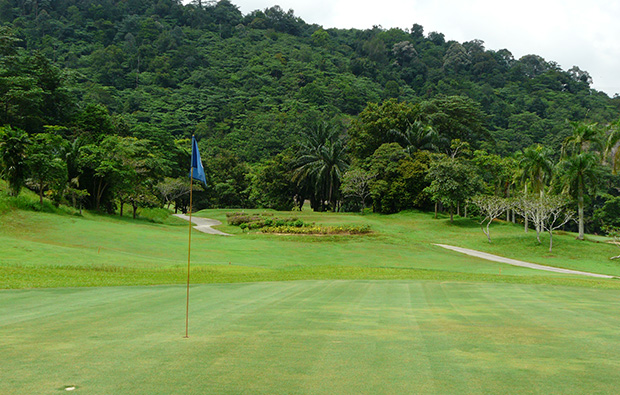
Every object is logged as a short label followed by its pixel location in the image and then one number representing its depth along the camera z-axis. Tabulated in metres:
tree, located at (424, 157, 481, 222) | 56.81
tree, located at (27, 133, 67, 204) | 44.19
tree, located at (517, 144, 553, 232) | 50.50
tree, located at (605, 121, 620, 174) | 42.44
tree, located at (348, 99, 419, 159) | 79.31
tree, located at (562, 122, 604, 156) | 48.19
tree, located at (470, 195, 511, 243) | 46.78
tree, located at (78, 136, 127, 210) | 53.39
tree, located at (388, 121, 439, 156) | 75.62
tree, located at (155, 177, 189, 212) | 76.38
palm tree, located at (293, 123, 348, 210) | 77.69
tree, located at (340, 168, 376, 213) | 69.19
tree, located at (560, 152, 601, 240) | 46.53
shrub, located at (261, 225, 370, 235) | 47.81
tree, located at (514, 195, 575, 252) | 43.28
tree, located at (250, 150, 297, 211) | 82.25
